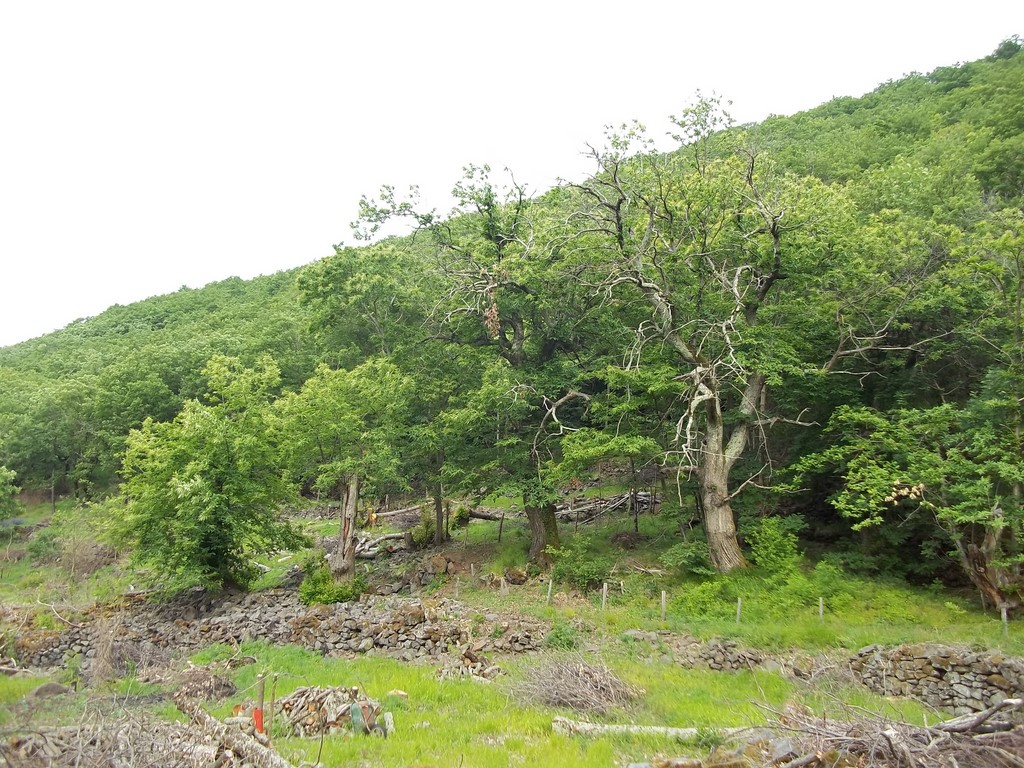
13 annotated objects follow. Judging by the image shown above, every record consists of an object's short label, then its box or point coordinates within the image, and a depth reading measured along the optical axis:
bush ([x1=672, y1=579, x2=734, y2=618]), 14.81
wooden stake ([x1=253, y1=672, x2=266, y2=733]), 8.52
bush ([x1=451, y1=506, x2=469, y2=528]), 27.58
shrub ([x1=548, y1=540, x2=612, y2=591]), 17.95
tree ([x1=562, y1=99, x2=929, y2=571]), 17.09
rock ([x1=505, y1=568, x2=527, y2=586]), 19.45
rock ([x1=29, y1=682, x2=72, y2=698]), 11.51
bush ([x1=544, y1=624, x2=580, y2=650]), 13.49
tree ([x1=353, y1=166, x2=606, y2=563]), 19.80
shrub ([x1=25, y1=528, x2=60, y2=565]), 29.72
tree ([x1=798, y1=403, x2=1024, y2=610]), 12.77
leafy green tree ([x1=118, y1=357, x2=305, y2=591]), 19.38
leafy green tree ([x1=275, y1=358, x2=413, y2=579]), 20.25
